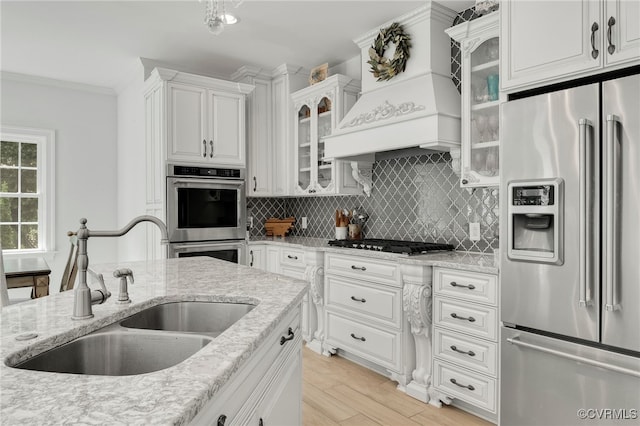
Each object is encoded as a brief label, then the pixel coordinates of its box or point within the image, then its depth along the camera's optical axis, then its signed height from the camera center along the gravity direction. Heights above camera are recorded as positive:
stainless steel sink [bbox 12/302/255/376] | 1.15 -0.40
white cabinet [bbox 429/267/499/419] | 2.33 -0.75
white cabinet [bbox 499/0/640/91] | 1.78 +0.82
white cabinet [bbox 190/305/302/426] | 0.93 -0.49
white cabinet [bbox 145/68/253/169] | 3.78 +0.92
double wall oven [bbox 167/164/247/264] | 3.77 +0.02
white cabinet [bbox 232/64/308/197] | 4.41 +0.93
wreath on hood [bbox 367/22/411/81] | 3.15 +1.26
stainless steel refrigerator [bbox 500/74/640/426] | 1.72 -0.20
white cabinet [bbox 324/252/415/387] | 2.86 -0.76
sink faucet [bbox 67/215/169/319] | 1.26 -0.23
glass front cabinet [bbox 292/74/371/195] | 3.85 +0.82
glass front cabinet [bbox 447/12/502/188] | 2.67 +0.75
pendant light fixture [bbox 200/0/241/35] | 1.99 +0.94
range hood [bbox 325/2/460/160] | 2.82 +0.82
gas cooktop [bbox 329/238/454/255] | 2.90 -0.24
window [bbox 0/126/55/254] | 4.62 +0.27
